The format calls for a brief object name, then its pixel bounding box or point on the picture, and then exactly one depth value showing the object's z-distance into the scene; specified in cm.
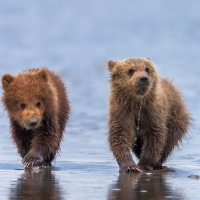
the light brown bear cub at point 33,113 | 1884
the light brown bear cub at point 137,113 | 1887
